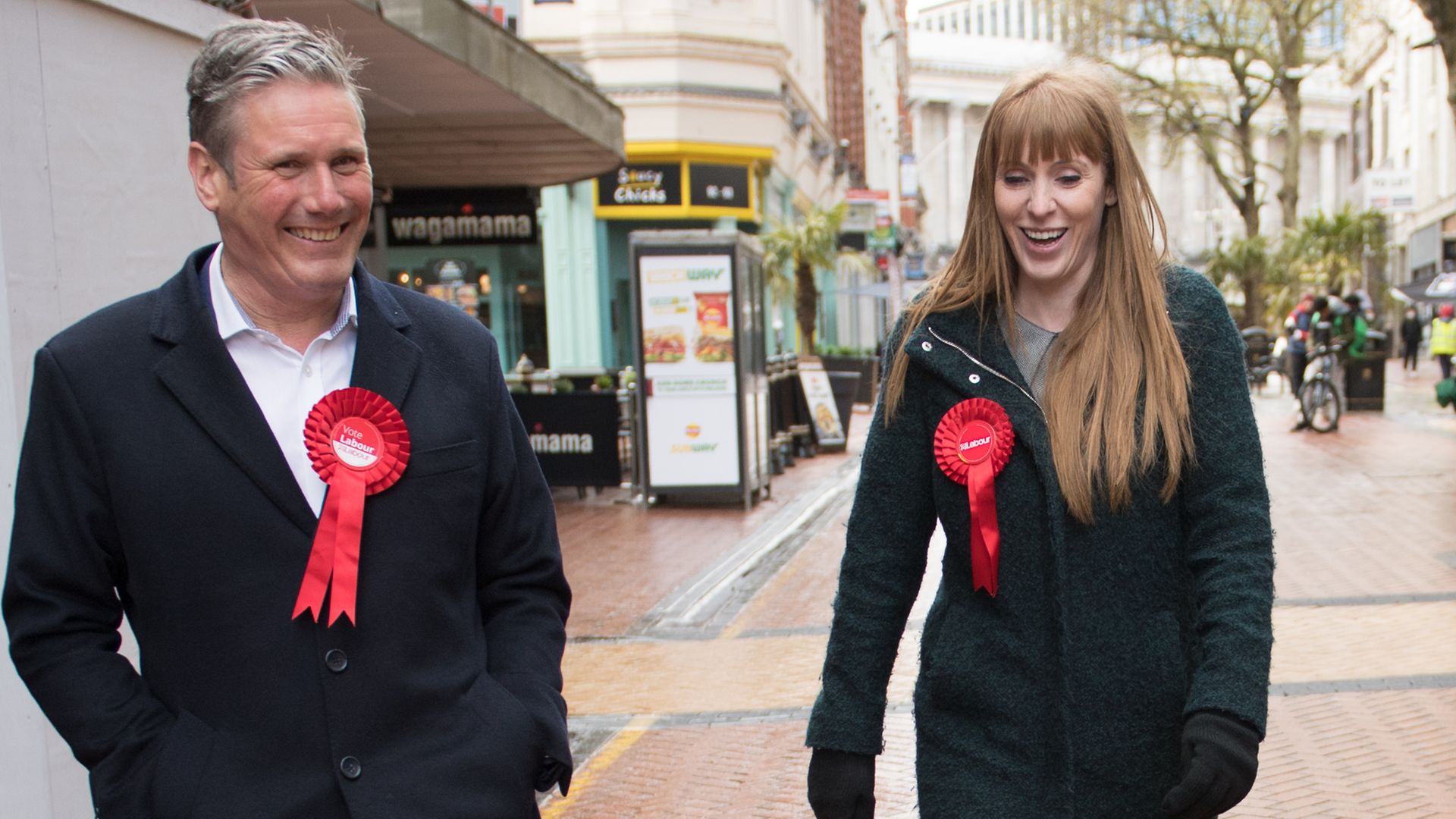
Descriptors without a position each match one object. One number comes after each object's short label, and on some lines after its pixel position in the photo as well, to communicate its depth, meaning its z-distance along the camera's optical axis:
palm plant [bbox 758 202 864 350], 28.80
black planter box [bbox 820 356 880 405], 27.55
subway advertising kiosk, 13.16
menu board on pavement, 18.45
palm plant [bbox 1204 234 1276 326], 40.75
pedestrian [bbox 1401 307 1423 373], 39.41
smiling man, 2.03
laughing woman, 2.29
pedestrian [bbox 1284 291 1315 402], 25.94
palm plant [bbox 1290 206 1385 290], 46.91
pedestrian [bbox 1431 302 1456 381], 27.86
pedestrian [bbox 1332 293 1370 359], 21.83
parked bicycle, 19.56
